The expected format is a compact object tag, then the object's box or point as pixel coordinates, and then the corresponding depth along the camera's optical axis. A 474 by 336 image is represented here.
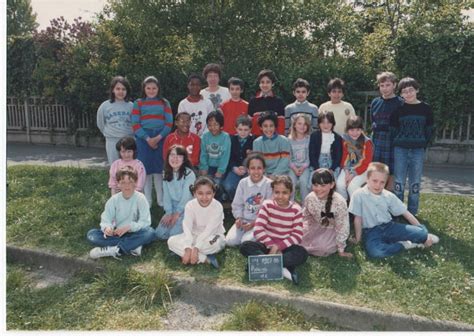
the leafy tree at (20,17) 31.88
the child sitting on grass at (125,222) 4.86
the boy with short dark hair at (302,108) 6.07
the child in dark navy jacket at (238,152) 5.80
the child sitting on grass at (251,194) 5.06
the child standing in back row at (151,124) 6.11
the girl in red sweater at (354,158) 5.57
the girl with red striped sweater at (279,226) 4.50
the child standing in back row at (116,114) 6.31
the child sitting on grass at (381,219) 4.83
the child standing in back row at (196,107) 6.38
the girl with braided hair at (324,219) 4.72
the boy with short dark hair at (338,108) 5.98
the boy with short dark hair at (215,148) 5.81
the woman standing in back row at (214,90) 6.50
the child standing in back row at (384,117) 5.61
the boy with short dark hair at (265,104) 6.12
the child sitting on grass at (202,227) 4.68
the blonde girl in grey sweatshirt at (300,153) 5.77
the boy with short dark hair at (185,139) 5.88
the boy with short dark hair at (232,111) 6.29
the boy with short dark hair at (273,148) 5.61
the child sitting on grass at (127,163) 5.61
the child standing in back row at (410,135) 5.50
